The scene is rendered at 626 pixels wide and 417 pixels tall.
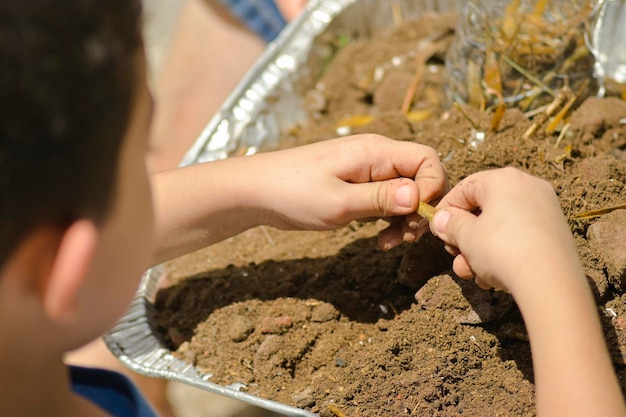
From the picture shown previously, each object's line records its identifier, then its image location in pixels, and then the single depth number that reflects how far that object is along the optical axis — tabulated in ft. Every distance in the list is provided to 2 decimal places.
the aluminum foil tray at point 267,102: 3.68
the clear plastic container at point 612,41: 4.40
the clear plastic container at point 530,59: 4.01
